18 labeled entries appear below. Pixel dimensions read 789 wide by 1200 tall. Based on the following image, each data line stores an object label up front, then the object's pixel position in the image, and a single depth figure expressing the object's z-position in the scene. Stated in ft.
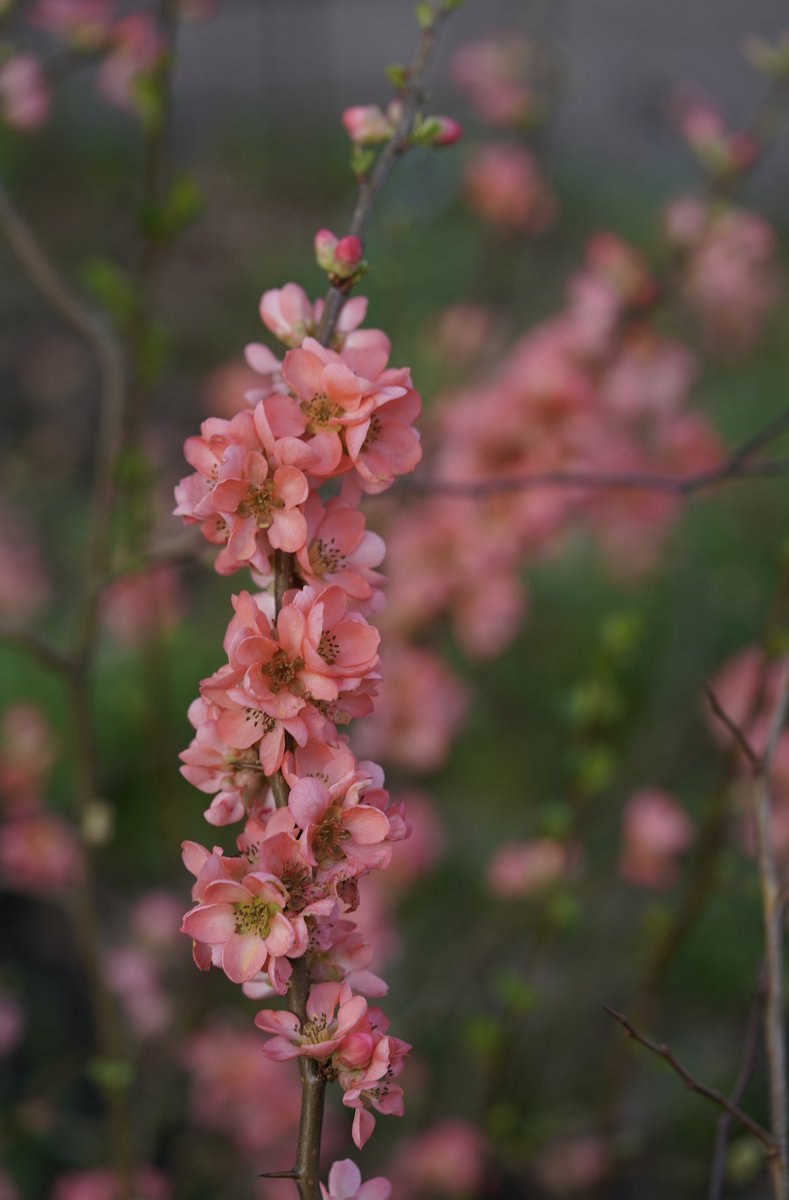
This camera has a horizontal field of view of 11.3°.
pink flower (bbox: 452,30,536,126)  8.19
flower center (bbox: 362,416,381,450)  3.88
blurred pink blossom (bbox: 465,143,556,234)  8.95
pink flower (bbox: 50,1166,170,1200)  6.32
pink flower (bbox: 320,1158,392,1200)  3.81
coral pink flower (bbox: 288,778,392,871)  3.74
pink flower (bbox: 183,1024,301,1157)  6.82
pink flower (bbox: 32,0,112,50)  6.28
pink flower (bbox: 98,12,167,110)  6.26
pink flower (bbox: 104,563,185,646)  7.57
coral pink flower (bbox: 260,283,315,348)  3.99
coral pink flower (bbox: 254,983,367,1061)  3.73
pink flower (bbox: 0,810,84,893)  6.40
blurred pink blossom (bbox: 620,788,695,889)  6.67
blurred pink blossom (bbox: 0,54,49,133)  5.79
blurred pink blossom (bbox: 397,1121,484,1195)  6.41
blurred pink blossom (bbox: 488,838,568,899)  5.60
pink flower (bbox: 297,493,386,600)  3.85
